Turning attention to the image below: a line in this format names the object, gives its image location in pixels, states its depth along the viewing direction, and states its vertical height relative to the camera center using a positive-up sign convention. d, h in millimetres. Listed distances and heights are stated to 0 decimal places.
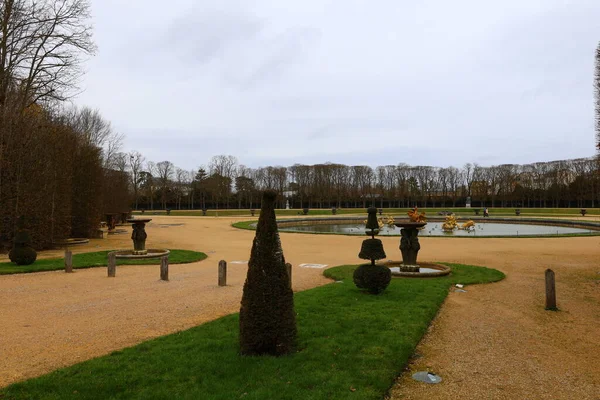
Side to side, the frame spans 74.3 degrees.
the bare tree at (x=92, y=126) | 41803 +8743
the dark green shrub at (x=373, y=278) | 9336 -1815
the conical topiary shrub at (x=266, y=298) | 5320 -1303
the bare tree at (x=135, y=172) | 79688 +6386
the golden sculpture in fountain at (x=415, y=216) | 23738 -939
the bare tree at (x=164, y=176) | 84188 +5844
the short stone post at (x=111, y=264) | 12992 -2040
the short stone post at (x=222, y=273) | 11381 -2052
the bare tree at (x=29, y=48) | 20422 +8325
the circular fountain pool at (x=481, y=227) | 30672 -2350
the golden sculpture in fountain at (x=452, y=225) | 31594 -1951
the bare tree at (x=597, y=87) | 12844 +3764
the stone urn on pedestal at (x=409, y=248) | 12656 -1513
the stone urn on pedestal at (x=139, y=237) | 17250 -1533
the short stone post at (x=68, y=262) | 13625 -2056
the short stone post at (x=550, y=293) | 8688 -2047
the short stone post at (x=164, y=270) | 12214 -2094
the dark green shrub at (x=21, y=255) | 14758 -1948
